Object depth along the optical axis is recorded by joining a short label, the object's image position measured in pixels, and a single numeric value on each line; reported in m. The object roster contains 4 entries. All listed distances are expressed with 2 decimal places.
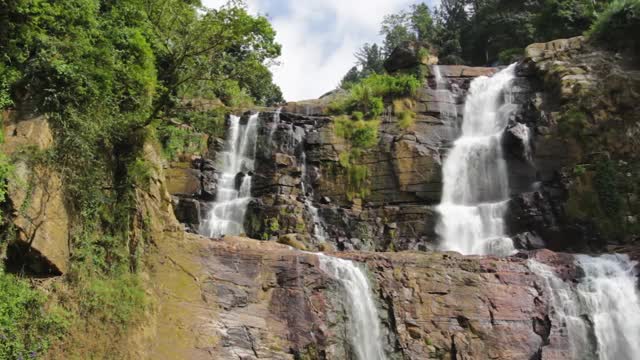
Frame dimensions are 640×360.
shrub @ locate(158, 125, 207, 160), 17.28
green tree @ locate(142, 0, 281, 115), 15.32
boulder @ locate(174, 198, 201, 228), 24.39
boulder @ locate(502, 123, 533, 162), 26.70
